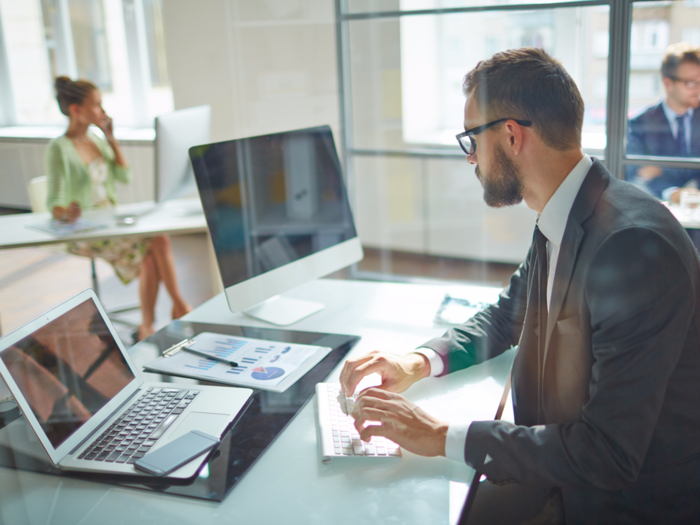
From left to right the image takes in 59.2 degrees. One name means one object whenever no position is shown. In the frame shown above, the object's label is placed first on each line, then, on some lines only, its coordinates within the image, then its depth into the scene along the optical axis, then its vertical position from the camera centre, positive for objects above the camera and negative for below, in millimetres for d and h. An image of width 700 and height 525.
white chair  1995 -219
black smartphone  869 -470
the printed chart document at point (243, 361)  1159 -474
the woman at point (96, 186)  2320 -246
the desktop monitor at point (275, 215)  1340 -229
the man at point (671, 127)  2826 -131
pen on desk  1217 -468
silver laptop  890 -438
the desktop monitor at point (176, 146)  2379 -94
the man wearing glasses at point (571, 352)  822 -359
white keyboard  910 -486
